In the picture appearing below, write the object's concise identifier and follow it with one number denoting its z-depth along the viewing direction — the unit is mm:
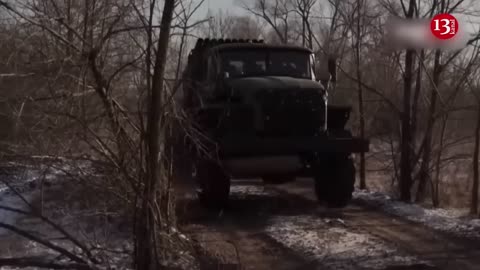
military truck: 10914
